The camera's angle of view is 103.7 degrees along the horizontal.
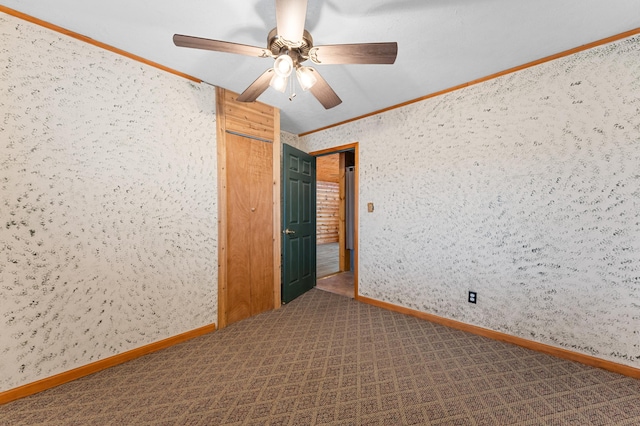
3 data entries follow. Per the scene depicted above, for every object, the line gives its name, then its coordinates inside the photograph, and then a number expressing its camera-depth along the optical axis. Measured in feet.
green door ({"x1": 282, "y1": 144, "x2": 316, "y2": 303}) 10.62
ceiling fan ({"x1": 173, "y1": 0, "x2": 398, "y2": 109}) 3.96
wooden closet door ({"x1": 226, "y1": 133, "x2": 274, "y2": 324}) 8.81
